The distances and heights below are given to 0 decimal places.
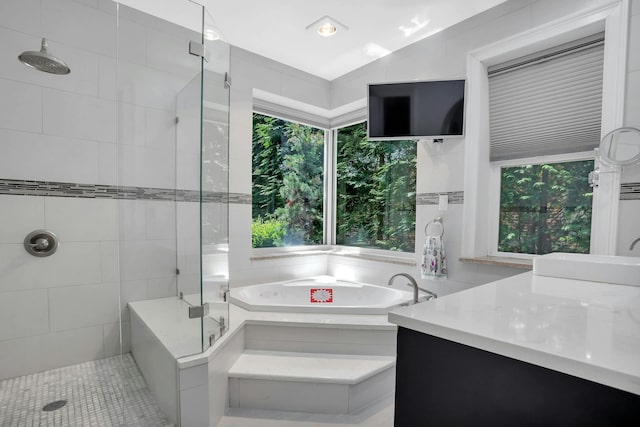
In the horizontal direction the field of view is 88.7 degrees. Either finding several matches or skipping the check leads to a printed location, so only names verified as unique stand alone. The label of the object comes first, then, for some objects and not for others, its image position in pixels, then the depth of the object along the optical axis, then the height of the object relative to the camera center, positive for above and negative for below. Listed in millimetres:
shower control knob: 1917 -262
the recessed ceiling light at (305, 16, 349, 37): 2459 +1369
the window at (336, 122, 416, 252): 3164 +129
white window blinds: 2021 +708
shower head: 1857 +808
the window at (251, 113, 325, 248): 3312 +214
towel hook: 2627 -156
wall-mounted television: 2488 +753
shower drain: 1602 -1025
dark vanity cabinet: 559 -368
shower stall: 1756 -16
